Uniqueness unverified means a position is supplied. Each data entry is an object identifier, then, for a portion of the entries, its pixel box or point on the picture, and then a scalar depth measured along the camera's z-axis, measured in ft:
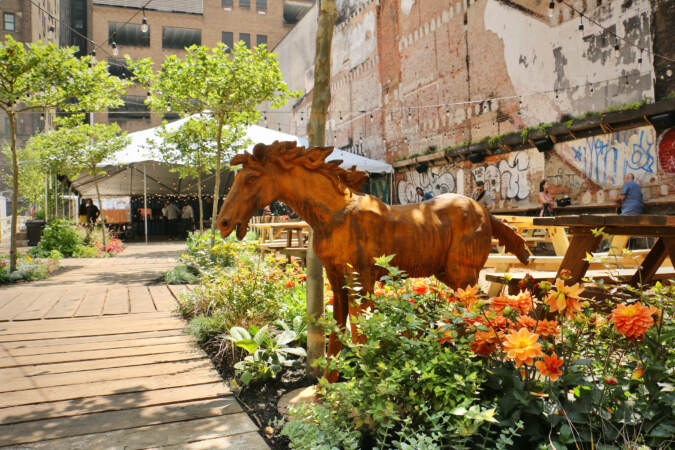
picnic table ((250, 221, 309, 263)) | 18.96
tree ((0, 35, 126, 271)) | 26.89
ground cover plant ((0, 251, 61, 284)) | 26.45
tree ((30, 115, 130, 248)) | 48.60
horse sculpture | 7.64
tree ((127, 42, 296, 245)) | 28.89
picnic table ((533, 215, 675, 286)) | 8.43
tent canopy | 50.29
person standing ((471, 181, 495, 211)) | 44.42
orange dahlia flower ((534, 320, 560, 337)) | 5.40
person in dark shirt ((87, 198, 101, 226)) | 61.11
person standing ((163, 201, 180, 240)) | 77.77
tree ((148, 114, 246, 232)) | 40.47
